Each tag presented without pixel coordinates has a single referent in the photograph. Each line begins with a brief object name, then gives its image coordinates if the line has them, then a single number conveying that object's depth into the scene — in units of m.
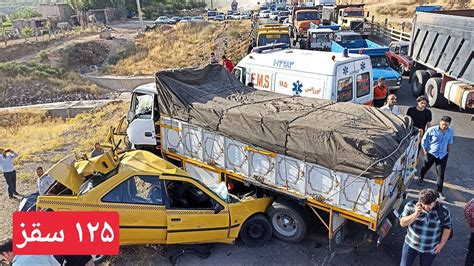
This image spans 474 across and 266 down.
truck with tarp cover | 5.20
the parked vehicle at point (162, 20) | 51.84
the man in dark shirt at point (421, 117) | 7.83
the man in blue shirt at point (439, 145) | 6.97
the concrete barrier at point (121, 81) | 26.81
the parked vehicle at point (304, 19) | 27.83
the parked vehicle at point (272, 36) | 18.97
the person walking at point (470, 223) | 4.70
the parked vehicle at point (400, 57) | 16.94
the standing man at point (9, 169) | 8.23
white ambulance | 8.92
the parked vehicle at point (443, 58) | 11.00
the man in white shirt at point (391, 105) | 7.77
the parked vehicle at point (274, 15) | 43.74
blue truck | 13.57
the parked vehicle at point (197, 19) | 46.25
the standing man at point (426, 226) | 4.39
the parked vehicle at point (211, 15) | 52.19
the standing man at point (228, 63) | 14.02
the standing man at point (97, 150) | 7.76
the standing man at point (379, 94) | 10.38
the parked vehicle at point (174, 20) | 51.19
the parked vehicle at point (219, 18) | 49.91
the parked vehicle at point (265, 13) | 49.76
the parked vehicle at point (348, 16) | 27.69
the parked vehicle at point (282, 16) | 40.58
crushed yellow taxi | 5.34
